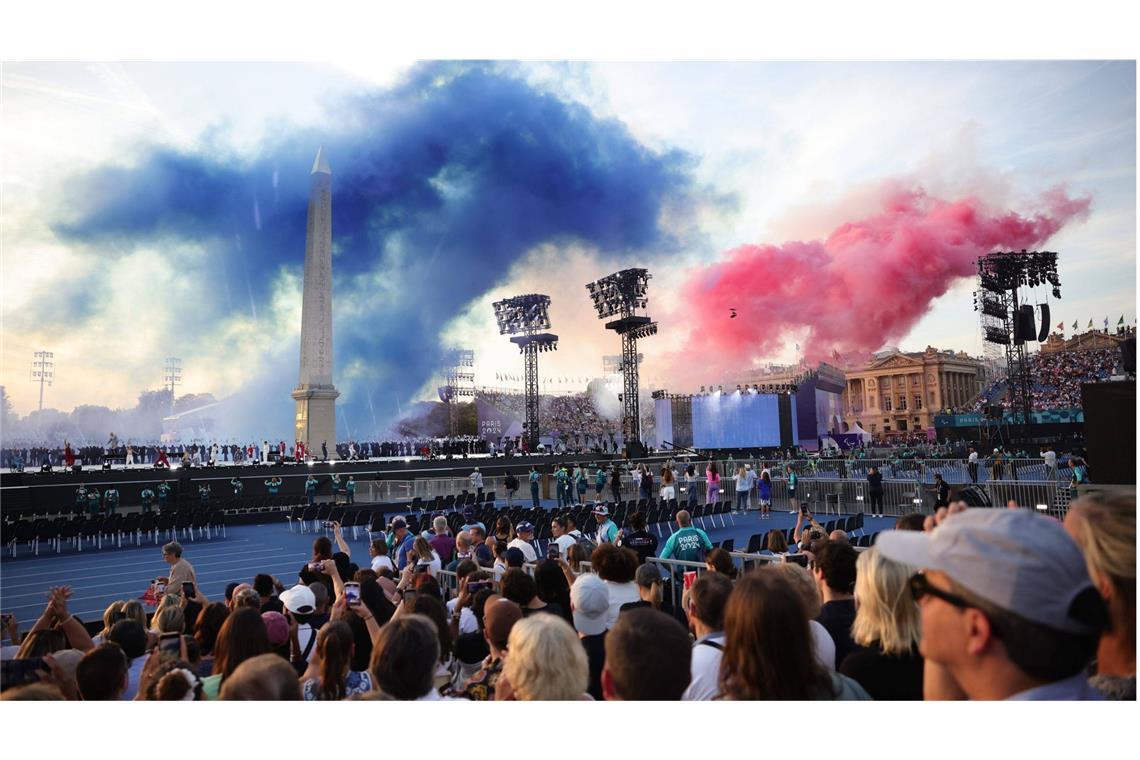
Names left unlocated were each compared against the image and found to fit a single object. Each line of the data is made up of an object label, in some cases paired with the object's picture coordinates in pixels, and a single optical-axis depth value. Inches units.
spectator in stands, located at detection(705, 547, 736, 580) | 244.1
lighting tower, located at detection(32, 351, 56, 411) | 2370.8
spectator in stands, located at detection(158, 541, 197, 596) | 340.5
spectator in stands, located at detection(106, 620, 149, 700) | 188.9
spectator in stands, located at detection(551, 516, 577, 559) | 367.2
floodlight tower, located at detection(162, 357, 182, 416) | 2892.7
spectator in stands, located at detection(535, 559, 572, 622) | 226.8
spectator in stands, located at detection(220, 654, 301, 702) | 122.6
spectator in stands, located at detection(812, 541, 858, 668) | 162.9
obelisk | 1478.8
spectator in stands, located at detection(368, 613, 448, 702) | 125.3
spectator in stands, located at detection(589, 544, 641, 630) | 224.1
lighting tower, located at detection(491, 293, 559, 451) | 1952.5
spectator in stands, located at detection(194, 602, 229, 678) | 204.4
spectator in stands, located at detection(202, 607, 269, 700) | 160.6
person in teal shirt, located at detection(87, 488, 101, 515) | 955.7
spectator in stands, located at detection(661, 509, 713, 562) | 320.2
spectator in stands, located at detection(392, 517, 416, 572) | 390.9
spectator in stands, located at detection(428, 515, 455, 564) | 392.2
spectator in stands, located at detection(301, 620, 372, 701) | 147.2
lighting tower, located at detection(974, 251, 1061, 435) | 1620.3
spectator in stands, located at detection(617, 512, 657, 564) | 339.0
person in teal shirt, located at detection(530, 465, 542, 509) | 1045.8
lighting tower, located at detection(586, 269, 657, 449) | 1752.0
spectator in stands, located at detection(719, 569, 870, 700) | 101.0
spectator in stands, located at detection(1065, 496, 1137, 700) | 88.9
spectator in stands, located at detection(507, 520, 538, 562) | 362.9
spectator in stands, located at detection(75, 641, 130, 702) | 149.7
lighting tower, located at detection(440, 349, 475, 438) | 3132.4
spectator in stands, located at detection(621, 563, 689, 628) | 207.3
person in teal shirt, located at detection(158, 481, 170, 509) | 1010.7
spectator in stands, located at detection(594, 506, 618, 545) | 458.0
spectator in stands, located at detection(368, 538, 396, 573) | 328.2
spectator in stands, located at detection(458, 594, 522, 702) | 154.7
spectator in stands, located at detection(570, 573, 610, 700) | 178.9
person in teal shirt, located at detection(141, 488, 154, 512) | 979.3
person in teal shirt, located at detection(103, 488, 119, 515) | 977.5
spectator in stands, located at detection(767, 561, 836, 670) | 136.6
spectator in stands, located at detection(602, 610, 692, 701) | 108.7
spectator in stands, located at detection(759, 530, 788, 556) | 361.1
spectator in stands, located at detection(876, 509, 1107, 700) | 76.9
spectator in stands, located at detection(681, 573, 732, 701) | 118.2
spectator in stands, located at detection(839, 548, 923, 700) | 119.4
